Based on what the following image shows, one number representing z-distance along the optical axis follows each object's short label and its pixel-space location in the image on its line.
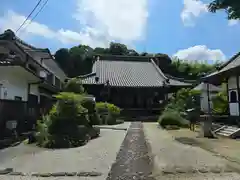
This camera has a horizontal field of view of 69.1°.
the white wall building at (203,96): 16.75
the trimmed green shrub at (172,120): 11.68
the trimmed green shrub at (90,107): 9.35
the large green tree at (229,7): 2.66
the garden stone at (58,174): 3.91
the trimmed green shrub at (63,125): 6.68
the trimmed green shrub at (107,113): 13.91
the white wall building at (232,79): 9.68
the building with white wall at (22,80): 7.64
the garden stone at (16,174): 3.97
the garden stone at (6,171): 4.07
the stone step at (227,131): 8.42
